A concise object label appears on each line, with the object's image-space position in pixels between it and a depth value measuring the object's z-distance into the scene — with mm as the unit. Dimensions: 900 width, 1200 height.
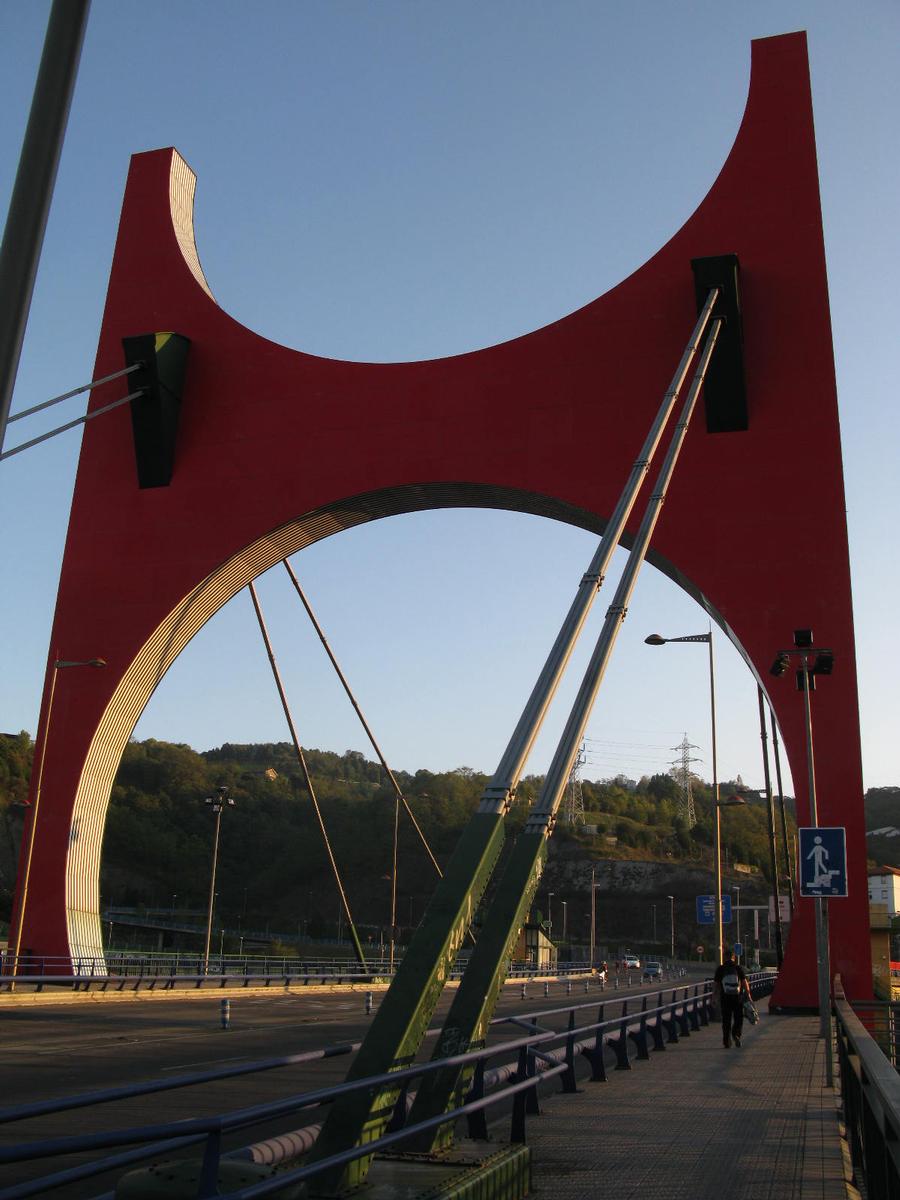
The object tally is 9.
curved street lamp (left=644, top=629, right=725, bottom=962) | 17984
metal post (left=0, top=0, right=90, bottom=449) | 3336
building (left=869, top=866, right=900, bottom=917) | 54003
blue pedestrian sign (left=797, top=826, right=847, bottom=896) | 10023
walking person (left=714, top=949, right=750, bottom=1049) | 11695
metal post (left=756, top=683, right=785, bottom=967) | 18320
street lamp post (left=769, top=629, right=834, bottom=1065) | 12727
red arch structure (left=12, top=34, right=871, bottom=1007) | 15000
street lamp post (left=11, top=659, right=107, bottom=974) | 16719
